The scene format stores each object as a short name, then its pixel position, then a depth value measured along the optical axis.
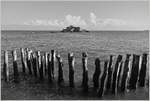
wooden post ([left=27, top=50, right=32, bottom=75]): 11.59
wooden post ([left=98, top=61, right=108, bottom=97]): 8.68
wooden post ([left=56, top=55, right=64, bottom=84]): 10.20
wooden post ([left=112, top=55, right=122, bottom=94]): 8.82
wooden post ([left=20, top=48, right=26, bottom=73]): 11.79
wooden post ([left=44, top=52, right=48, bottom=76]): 10.90
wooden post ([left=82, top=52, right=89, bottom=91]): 9.20
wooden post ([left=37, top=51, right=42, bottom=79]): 10.89
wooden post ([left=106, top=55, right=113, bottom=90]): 8.87
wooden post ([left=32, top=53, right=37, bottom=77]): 11.29
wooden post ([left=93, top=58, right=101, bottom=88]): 9.17
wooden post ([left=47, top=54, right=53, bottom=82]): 10.60
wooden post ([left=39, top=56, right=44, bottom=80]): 10.87
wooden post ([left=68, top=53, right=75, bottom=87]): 9.53
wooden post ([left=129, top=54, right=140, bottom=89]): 9.55
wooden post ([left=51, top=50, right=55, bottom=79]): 10.59
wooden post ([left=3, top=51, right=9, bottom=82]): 10.44
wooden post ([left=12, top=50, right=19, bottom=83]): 10.73
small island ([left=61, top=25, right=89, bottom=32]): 120.54
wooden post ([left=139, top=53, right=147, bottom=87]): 9.74
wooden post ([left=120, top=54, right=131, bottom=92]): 9.04
